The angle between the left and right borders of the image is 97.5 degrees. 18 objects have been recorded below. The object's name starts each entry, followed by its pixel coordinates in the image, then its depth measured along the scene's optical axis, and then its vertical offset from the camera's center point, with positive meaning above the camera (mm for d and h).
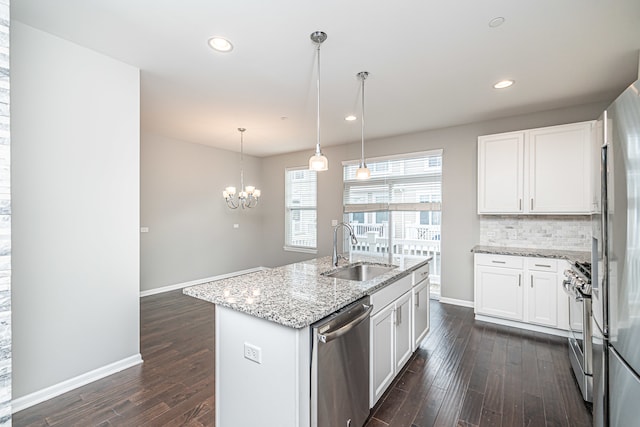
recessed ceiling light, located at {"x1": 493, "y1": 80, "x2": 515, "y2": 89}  2846 +1335
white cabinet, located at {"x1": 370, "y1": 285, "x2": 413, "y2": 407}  1937 -1003
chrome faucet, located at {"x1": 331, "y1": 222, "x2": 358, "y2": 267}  2540 -396
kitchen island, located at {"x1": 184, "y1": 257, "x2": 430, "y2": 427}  1354 -682
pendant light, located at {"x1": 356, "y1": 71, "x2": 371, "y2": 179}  2604 +381
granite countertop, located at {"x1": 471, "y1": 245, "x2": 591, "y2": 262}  3147 -481
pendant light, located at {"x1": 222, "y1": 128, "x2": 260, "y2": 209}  5949 +284
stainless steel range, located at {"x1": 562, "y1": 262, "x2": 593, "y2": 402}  2043 -887
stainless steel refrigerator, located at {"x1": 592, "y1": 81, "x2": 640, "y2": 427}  1102 -245
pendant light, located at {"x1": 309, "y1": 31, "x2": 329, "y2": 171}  2088 +426
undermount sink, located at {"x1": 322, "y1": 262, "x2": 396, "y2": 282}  2564 -548
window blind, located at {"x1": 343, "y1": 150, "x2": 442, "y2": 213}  4516 +485
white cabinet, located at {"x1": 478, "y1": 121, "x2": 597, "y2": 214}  3223 +521
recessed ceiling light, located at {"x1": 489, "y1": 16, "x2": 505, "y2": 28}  1920 +1333
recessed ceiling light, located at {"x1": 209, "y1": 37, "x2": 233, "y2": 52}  2170 +1343
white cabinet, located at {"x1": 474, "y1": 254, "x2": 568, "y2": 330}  3207 -933
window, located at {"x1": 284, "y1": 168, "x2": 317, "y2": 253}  6020 +66
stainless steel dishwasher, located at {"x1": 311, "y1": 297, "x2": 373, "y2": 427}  1401 -856
